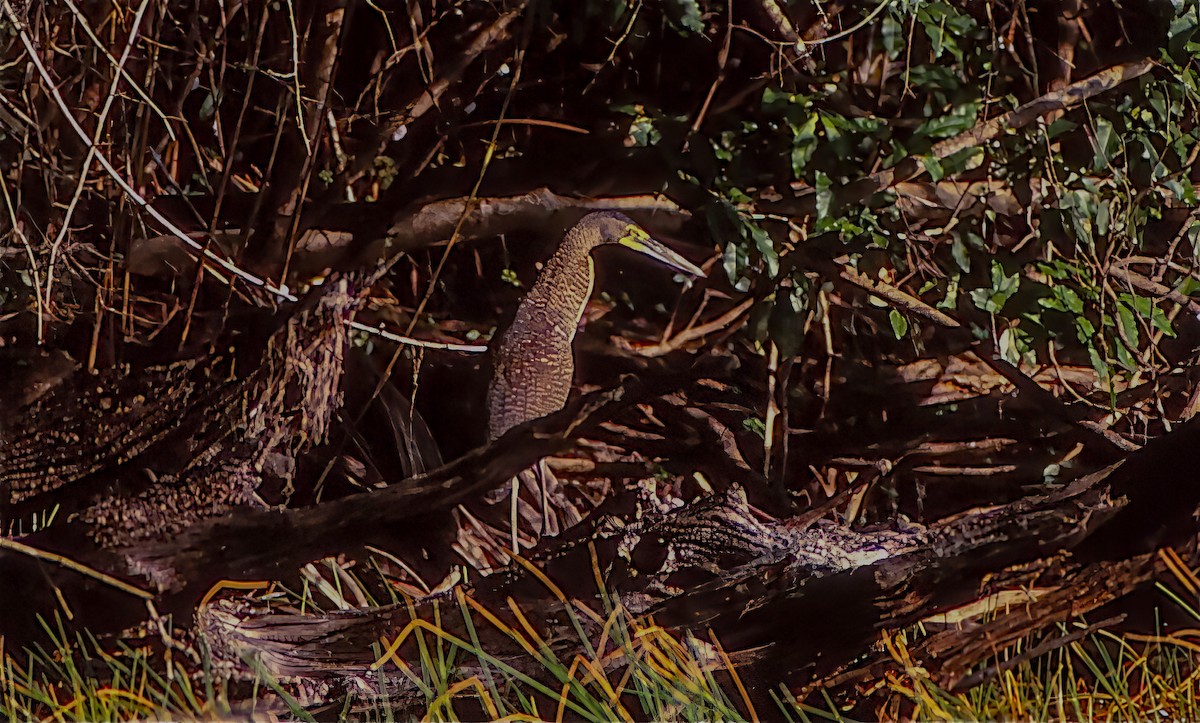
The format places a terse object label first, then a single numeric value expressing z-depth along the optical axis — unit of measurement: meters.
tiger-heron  29.90
